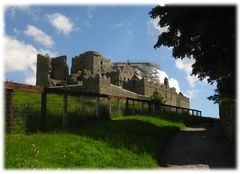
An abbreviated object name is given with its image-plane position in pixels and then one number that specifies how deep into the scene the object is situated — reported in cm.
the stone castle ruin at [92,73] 3345
